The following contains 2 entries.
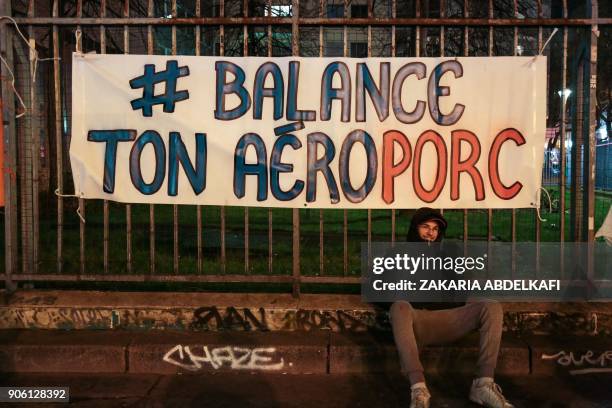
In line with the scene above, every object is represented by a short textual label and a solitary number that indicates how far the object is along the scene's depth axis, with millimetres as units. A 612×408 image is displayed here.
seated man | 3967
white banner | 5121
